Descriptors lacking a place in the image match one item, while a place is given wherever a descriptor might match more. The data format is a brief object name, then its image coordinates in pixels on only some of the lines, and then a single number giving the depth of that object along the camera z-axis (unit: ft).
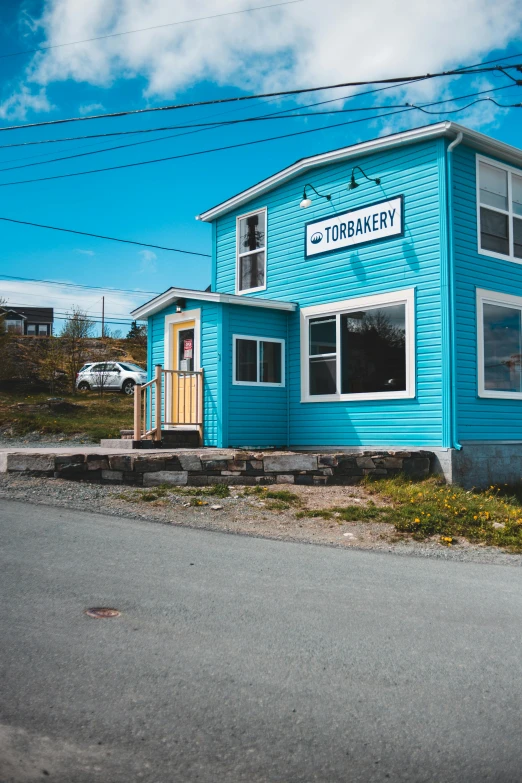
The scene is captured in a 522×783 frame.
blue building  43.21
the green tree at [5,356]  98.17
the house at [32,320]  217.31
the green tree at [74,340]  109.50
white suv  109.70
